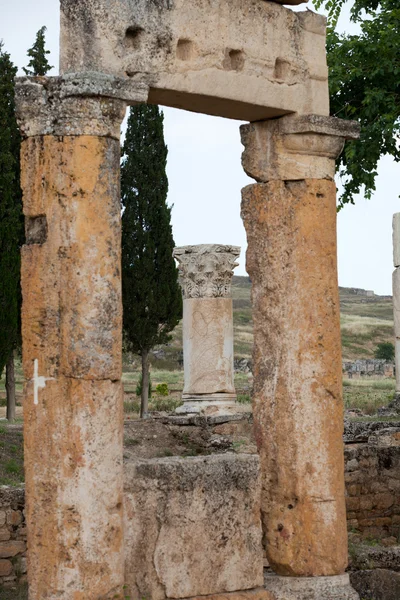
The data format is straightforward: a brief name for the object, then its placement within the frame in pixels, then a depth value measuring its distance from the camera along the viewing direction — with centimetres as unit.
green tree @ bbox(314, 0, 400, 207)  1382
